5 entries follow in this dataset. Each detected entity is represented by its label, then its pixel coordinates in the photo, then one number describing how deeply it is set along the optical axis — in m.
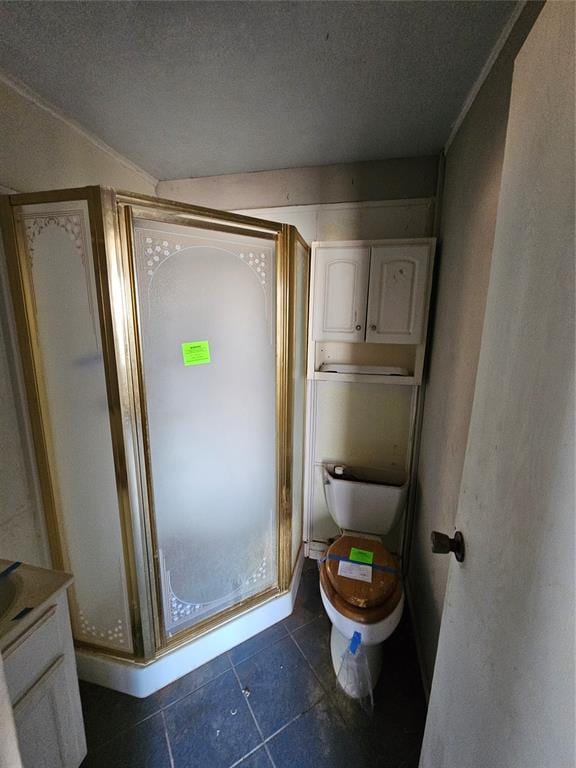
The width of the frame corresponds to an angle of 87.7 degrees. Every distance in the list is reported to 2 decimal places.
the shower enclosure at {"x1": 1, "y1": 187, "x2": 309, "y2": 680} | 1.00
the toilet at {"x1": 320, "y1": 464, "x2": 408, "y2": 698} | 1.22
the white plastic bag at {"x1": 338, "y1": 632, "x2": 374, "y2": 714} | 1.25
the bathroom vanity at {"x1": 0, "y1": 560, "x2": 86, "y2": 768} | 0.77
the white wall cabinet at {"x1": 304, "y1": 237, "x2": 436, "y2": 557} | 1.50
